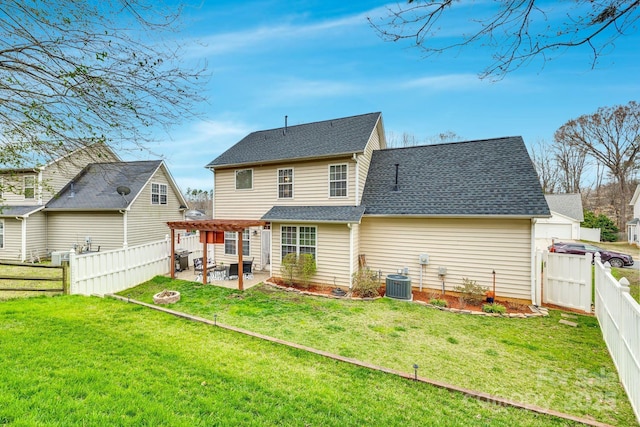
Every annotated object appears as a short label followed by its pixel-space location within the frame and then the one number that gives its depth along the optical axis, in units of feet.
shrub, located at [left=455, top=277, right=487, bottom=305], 26.96
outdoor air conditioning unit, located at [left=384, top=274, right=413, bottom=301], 28.07
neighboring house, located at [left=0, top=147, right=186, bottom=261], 48.37
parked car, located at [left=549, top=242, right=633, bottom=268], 48.88
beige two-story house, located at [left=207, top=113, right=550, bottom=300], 28.43
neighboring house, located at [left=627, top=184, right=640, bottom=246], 79.71
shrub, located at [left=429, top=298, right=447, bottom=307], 26.09
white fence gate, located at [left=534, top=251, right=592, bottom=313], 24.39
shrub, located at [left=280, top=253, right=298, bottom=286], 33.32
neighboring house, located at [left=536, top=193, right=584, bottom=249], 92.68
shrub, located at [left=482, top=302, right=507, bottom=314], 24.34
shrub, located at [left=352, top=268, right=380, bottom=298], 29.27
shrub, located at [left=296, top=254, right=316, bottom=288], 32.63
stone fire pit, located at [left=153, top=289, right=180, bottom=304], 24.70
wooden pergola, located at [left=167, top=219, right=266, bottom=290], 31.32
